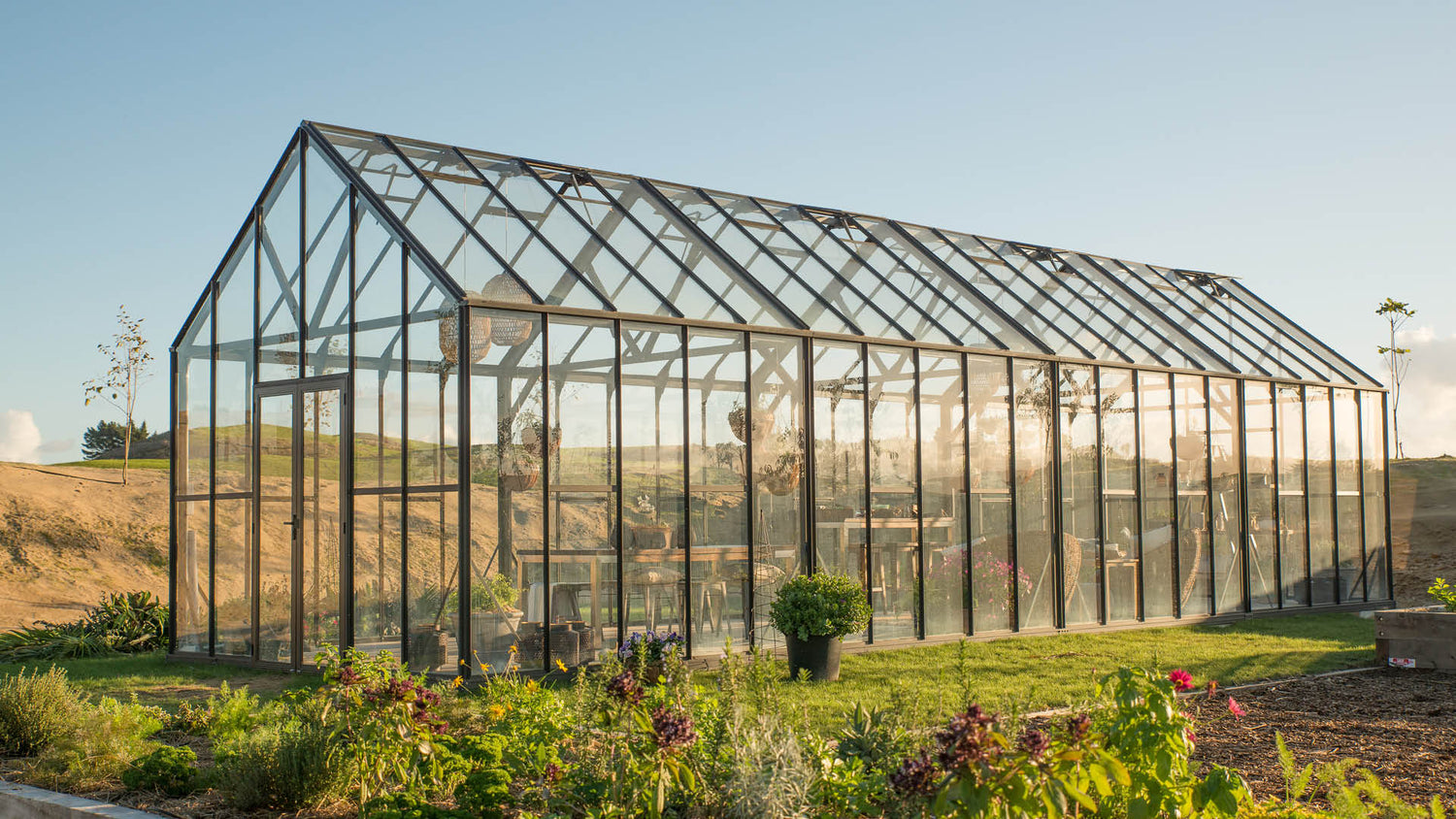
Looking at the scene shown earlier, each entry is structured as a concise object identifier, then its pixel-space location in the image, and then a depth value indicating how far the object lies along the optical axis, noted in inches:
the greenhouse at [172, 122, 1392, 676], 371.2
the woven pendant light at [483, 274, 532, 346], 371.9
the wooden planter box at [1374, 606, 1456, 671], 378.3
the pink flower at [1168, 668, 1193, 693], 172.4
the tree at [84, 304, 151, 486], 971.3
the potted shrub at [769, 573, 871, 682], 362.3
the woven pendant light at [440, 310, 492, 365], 366.0
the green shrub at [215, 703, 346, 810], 211.8
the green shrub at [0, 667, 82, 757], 269.7
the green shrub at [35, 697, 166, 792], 237.0
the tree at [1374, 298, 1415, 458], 1525.6
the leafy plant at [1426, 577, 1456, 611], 394.4
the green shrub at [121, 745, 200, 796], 228.2
